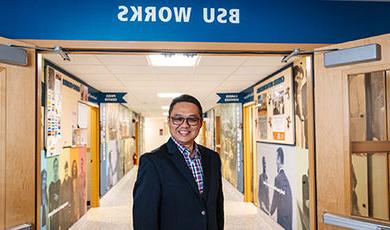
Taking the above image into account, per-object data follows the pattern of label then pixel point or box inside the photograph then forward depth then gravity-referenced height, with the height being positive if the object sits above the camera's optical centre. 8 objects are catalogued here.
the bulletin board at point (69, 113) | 5.19 +0.17
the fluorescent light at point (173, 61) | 4.55 +0.88
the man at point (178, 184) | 1.79 -0.35
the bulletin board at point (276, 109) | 4.80 +0.21
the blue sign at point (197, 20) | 2.36 +0.76
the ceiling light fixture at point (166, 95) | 8.88 +0.77
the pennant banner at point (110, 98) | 7.73 +0.60
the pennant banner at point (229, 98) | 8.15 +0.59
